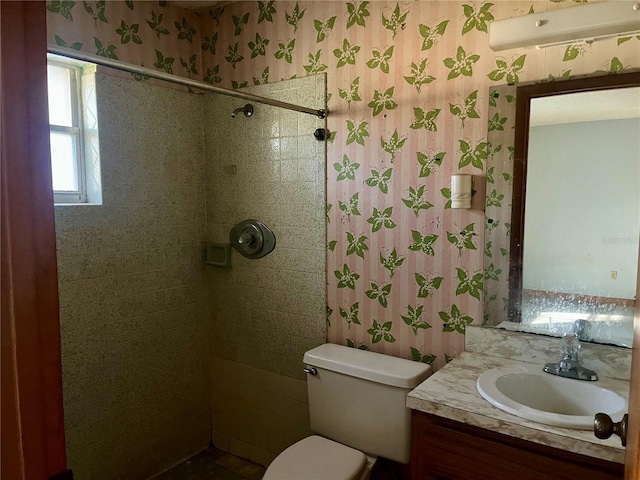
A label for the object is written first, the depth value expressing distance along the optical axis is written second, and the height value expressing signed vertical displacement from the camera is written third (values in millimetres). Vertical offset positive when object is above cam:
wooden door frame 572 -69
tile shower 2030 -396
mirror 1468 -11
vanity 1166 -625
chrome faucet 1480 -538
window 1947 +321
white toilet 1693 -842
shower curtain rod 1282 +422
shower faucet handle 2340 -174
